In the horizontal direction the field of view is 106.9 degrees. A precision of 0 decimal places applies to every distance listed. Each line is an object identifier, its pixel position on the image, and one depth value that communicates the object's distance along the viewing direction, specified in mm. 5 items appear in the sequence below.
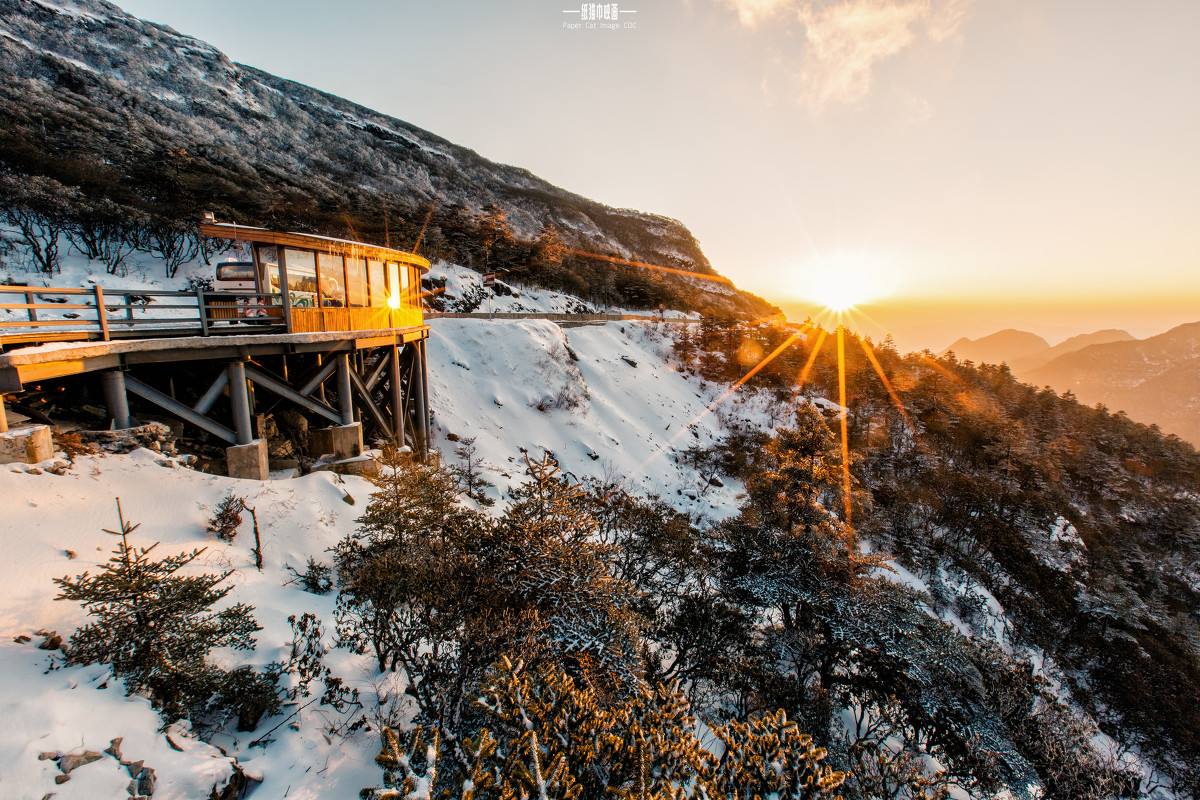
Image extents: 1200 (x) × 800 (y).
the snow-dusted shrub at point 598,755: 3711
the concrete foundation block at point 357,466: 11305
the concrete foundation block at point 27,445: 6430
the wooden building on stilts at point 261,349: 7570
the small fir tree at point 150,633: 4371
